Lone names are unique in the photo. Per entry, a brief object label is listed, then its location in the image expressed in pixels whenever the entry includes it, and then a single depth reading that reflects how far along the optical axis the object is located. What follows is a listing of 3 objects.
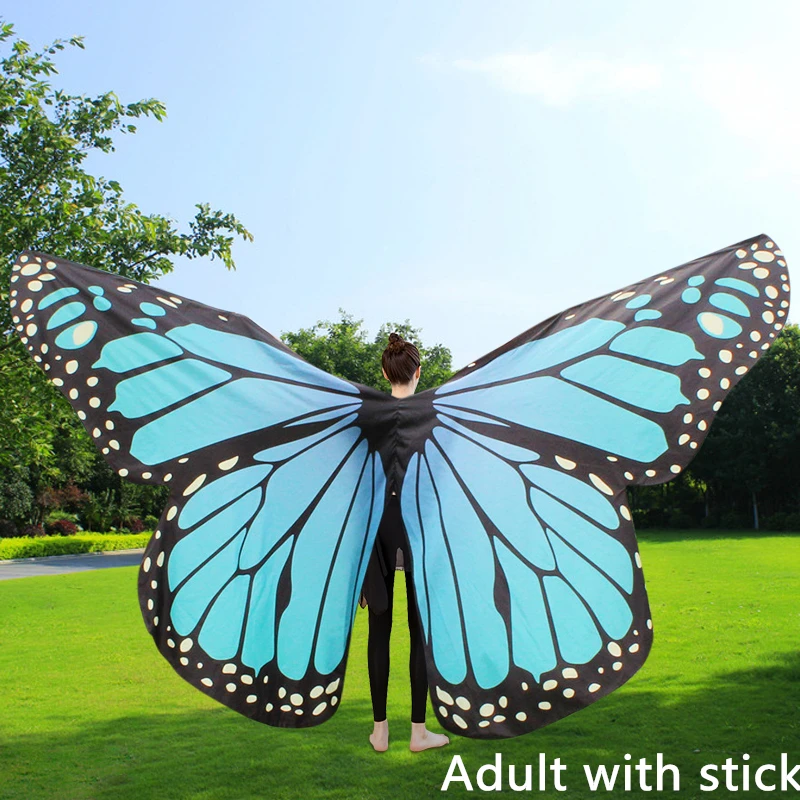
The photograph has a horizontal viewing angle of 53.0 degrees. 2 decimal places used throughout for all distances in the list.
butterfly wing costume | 2.62
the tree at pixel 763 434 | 31.19
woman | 2.92
